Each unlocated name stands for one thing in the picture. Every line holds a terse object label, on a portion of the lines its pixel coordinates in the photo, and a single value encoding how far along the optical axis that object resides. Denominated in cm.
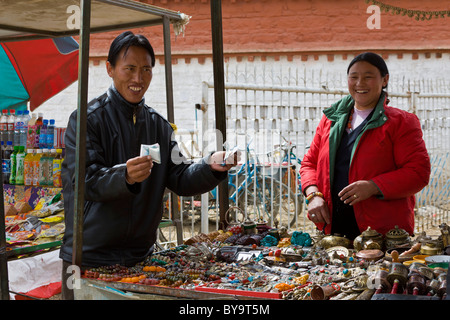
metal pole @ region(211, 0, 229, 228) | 326
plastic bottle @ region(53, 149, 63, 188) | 480
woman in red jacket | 285
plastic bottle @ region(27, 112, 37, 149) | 490
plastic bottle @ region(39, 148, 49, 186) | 484
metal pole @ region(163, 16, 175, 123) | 435
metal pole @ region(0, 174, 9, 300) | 287
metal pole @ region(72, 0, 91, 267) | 212
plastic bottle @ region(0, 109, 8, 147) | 512
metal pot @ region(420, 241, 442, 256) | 232
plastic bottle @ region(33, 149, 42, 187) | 486
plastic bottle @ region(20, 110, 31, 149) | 498
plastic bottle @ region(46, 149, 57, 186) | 485
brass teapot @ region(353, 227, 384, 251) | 245
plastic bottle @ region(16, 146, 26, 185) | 490
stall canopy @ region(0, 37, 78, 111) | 644
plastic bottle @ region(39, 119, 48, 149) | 488
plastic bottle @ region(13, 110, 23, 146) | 503
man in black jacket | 228
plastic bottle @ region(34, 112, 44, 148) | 489
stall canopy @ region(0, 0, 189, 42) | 359
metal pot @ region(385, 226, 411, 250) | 251
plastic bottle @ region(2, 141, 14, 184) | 499
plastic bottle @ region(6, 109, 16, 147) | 509
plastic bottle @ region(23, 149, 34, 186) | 487
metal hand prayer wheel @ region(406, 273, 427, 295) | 176
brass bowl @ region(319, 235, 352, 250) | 259
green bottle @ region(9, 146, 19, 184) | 498
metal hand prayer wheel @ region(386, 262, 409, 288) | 184
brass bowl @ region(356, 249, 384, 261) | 230
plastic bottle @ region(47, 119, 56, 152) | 487
